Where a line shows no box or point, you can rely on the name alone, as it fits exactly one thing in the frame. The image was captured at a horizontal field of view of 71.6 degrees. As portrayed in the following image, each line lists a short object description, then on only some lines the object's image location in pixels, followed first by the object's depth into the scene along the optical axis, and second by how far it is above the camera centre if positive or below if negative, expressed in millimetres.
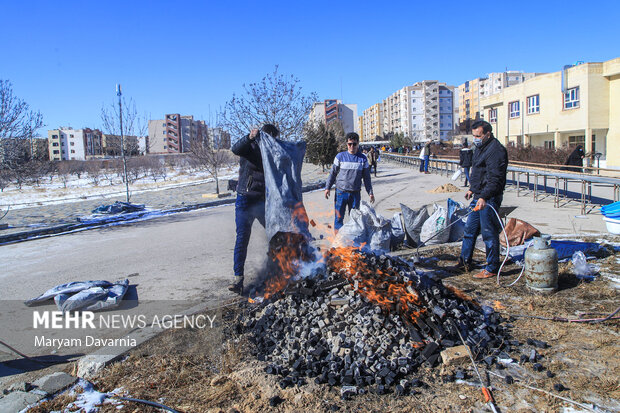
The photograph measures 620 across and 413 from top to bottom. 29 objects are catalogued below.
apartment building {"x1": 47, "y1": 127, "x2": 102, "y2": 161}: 106875 +9570
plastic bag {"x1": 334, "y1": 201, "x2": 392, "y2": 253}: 6469 -968
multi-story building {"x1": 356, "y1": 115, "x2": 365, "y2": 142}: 195500 +17836
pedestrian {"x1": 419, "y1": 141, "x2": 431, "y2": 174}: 24828 +561
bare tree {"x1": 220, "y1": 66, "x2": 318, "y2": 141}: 18484 +2435
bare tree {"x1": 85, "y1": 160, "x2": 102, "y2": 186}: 35194 +705
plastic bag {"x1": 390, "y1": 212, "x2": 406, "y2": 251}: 7211 -1097
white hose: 5034 -1313
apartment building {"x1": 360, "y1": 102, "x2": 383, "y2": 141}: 167375 +19345
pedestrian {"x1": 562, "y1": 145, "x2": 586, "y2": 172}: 22672 +132
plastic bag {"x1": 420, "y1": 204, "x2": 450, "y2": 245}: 7082 -1016
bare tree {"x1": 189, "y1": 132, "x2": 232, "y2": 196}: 20456 +985
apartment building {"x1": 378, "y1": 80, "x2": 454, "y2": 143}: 130875 +17221
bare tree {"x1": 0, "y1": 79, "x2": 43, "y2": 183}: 12289 +1233
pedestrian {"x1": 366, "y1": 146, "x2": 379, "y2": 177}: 22438 +598
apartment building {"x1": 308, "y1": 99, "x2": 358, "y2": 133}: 95675 +13476
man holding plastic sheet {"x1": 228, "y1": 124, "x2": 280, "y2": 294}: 5227 -261
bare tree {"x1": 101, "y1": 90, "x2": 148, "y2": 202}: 16562 +1868
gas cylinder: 4758 -1179
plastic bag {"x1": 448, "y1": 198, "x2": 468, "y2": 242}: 7189 -896
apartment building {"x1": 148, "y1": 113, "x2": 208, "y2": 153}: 116488 +12060
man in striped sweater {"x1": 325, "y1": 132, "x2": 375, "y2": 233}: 6965 -128
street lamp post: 15875 +2643
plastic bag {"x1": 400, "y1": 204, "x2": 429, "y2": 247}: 7223 -957
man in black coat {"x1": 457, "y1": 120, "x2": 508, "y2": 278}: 5285 -326
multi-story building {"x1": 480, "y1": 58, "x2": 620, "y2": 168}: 31609 +4429
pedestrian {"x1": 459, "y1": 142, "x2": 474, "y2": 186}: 11832 +182
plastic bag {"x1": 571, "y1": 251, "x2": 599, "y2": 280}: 5211 -1323
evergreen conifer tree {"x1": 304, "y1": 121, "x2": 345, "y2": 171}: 28119 +1417
